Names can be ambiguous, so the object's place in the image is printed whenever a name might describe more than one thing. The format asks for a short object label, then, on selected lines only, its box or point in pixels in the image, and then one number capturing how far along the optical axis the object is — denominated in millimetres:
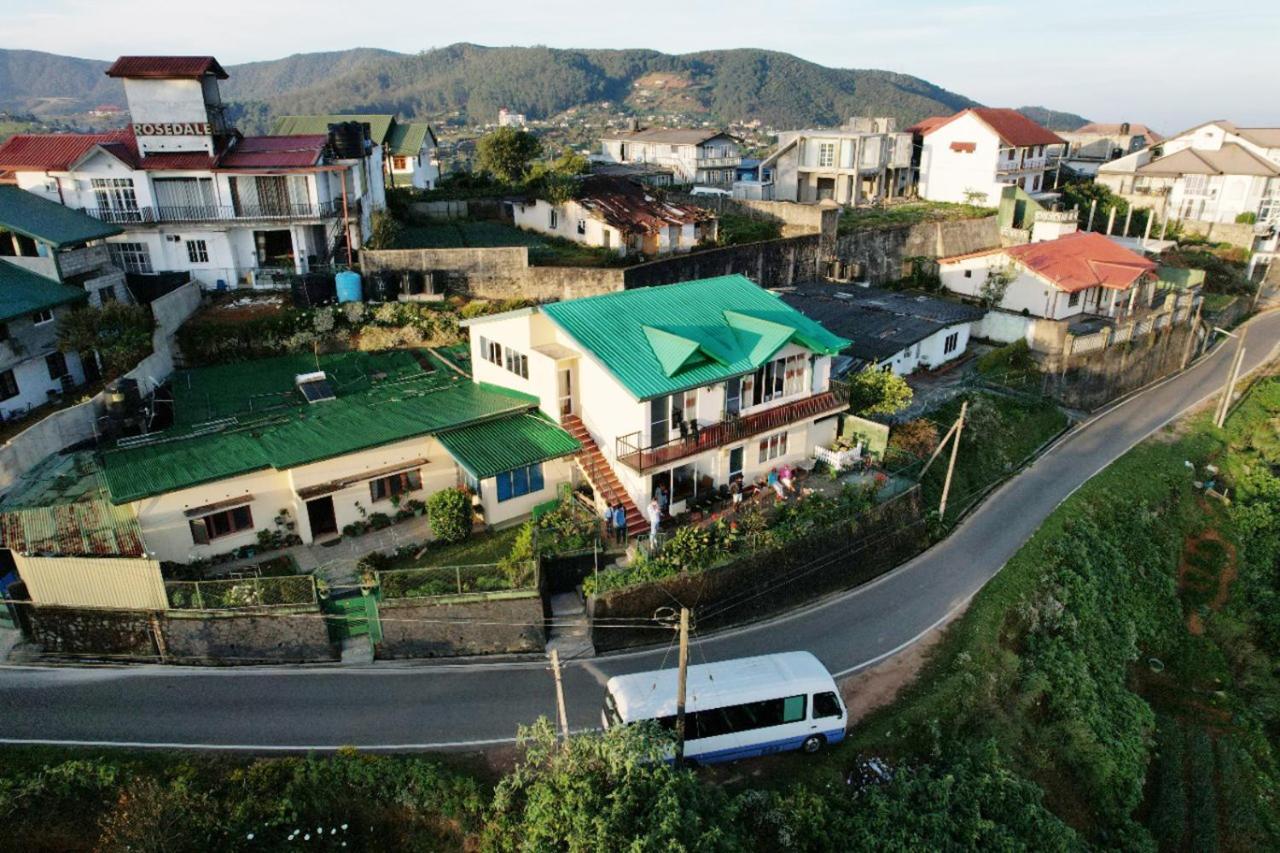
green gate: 20344
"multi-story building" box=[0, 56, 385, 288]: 34594
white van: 17031
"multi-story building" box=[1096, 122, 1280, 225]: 61375
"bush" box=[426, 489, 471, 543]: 23703
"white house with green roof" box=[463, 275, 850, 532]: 24078
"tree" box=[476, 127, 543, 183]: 52969
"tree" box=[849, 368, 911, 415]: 30141
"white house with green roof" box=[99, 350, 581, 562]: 22844
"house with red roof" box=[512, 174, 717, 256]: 42366
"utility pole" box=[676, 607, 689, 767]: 15391
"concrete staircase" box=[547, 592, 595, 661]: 21047
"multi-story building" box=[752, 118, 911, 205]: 59406
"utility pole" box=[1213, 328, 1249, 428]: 39562
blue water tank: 35125
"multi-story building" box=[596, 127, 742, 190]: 71125
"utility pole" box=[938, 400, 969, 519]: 25648
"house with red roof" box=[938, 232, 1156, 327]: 41969
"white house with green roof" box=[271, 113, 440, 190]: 57031
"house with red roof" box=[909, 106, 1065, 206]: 58875
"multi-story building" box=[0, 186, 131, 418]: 26797
